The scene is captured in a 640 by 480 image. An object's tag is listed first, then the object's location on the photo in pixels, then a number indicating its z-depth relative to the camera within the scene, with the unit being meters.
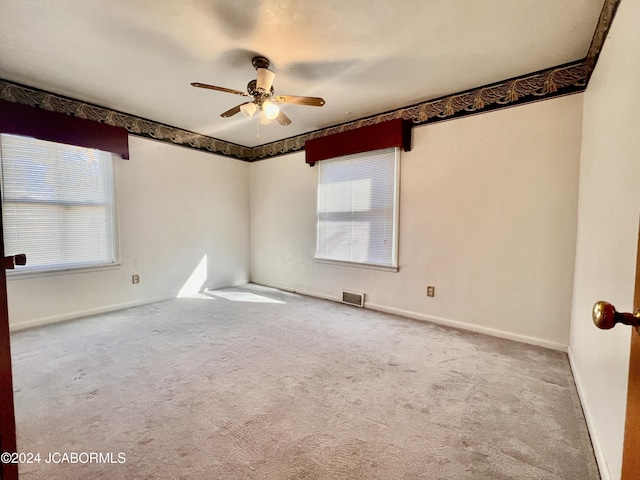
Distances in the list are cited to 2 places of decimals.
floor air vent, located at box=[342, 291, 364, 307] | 3.76
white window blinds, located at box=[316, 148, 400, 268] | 3.49
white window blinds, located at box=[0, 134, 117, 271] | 2.82
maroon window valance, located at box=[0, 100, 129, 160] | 2.67
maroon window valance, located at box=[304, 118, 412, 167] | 3.25
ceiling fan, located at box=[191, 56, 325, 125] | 2.37
